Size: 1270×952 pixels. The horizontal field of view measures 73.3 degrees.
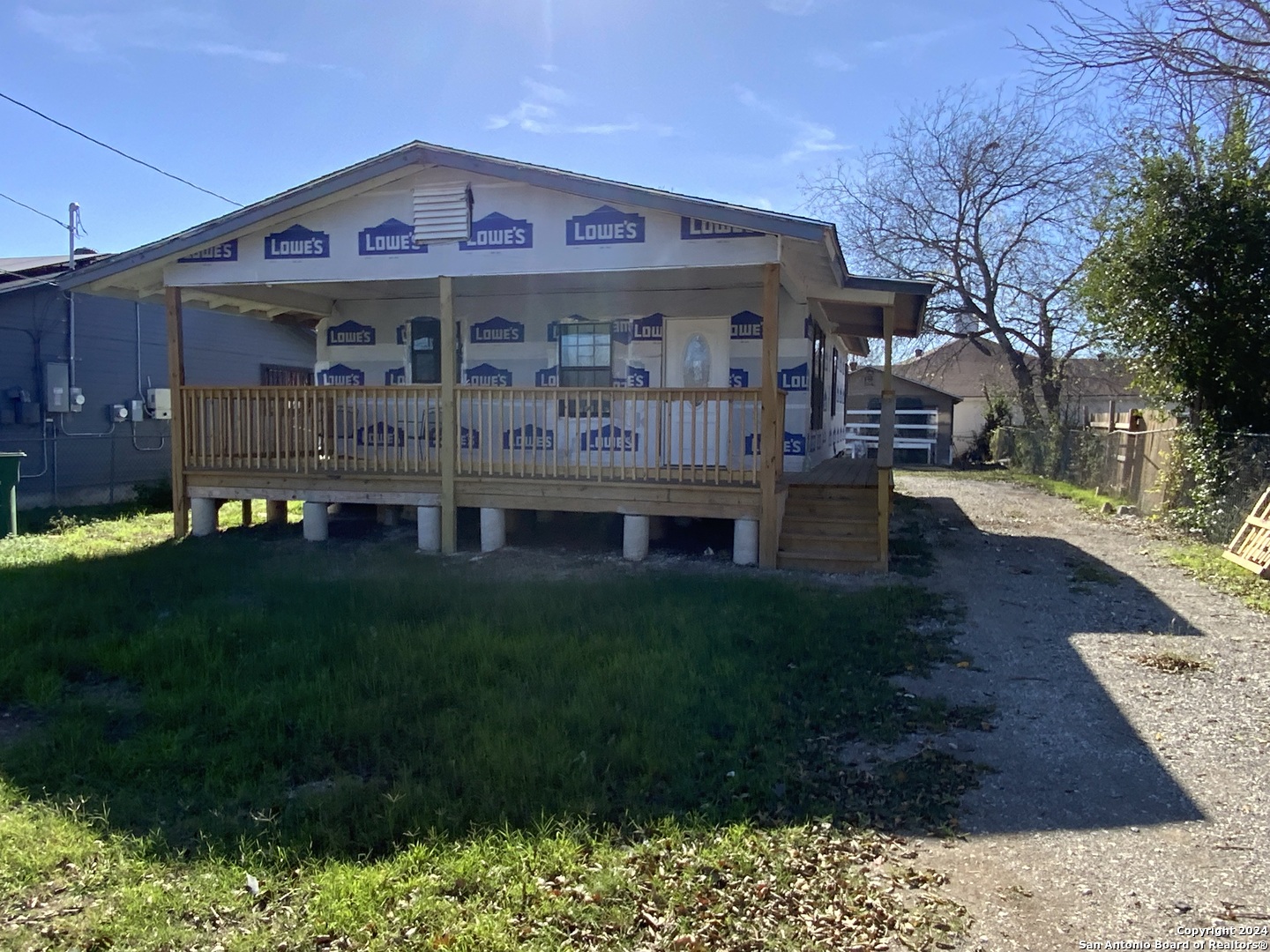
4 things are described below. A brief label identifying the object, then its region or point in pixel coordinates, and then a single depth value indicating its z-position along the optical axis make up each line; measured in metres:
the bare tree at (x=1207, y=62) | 12.24
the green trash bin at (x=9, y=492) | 11.34
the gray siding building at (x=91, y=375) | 13.41
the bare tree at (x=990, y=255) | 25.56
